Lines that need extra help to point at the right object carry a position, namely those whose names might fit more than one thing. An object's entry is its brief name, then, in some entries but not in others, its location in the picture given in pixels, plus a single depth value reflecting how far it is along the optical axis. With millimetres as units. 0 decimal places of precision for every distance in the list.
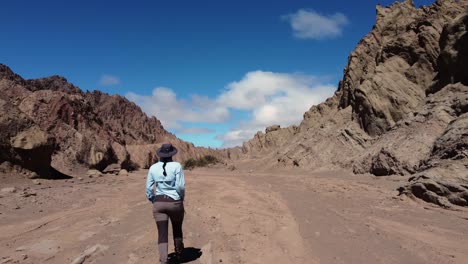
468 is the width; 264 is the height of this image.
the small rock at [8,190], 12523
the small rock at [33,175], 16845
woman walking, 5785
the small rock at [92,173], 22773
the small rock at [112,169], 28316
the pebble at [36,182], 15827
